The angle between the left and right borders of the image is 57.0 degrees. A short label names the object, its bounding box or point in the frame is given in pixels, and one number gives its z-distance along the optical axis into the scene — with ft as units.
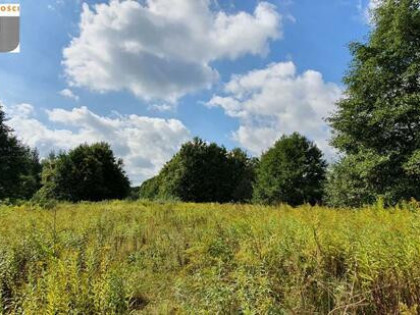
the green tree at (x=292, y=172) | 140.67
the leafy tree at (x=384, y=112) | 69.05
